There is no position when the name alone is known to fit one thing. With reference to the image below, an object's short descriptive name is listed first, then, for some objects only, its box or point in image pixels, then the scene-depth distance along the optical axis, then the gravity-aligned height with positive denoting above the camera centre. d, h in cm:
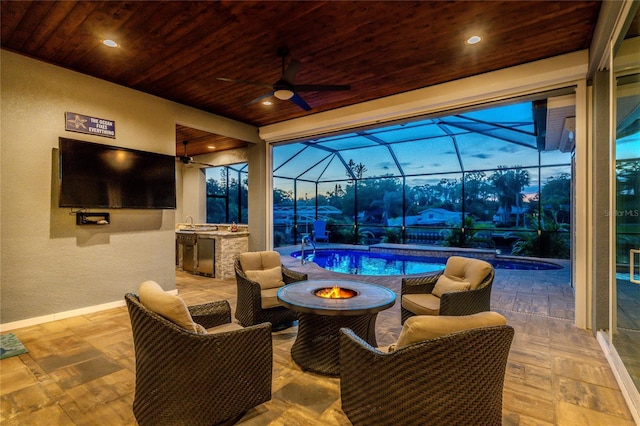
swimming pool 772 -148
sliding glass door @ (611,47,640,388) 272 +7
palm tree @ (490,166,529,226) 1002 +88
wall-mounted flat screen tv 387 +51
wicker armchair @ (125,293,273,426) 171 -93
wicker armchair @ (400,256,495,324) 287 -83
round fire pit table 242 -96
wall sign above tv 396 +120
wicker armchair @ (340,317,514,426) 145 -83
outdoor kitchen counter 633 -74
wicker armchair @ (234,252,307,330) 322 -103
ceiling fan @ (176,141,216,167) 746 +137
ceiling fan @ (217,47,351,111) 329 +139
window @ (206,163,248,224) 964 +57
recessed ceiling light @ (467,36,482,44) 325 +187
